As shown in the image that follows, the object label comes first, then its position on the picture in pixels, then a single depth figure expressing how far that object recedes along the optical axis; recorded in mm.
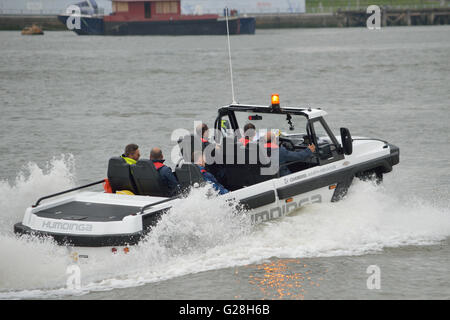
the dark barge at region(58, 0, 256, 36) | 151625
